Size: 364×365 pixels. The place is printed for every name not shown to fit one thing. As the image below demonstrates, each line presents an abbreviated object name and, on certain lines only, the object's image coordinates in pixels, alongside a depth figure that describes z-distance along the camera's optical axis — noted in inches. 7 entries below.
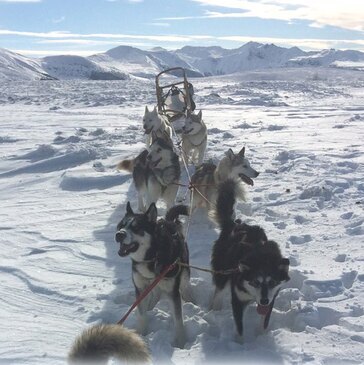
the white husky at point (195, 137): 259.9
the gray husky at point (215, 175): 190.3
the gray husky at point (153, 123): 264.2
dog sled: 298.7
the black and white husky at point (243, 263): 105.0
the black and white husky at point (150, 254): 110.6
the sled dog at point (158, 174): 184.5
